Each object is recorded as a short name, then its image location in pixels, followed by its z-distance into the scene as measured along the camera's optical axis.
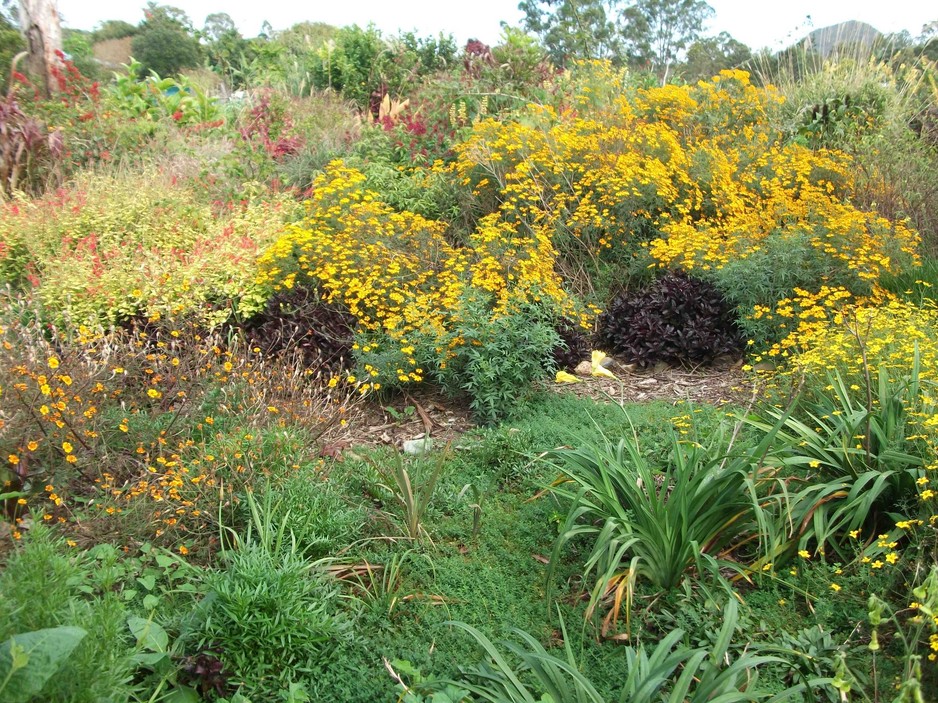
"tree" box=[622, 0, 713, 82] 31.00
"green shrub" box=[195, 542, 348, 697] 2.65
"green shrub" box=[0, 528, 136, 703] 2.11
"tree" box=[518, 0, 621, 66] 23.15
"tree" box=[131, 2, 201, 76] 30.20
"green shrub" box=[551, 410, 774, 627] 2.98
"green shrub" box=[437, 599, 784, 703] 2.33
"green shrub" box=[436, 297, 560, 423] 4.84
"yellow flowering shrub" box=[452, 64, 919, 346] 5.82
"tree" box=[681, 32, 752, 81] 26.86
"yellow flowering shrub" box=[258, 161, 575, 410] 5.18
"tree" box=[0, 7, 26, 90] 11.73
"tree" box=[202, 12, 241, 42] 37.12
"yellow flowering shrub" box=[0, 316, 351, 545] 3.44
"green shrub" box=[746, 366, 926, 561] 3.08
